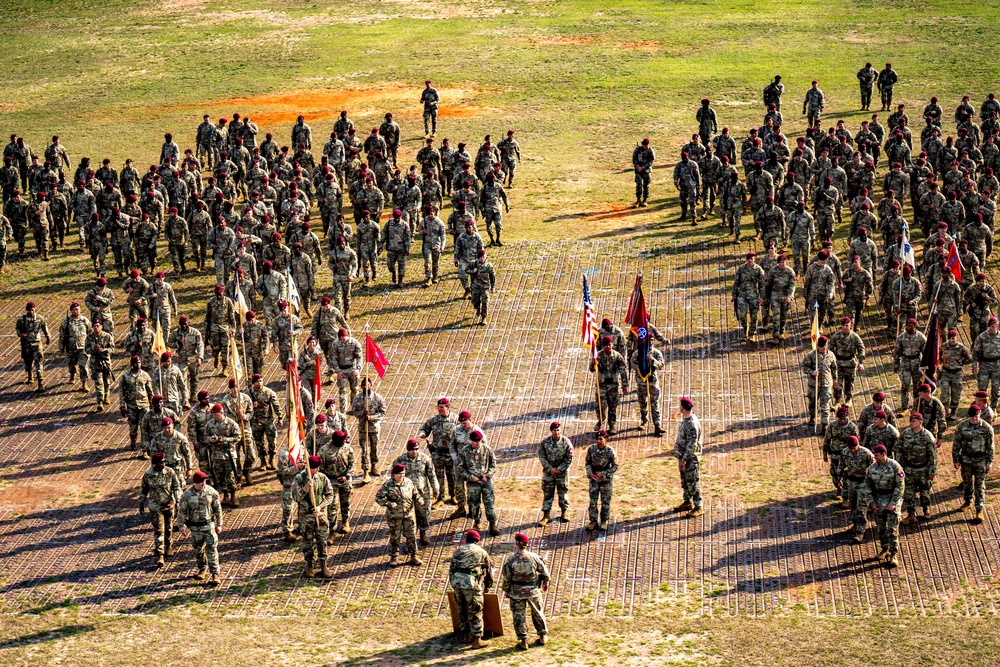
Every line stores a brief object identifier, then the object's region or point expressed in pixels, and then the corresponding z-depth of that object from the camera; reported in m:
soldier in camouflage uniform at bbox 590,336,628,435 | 26.09
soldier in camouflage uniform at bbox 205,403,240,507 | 24.16
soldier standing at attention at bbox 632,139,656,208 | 39.66
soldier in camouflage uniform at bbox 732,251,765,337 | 30.22
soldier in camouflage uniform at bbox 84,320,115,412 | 28.59
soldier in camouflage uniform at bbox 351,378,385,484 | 25.14
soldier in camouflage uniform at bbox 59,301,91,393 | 29.48
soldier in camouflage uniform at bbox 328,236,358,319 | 32.72
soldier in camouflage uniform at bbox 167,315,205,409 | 28.59
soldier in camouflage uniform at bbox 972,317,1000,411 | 26.56
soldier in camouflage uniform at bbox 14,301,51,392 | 29.61
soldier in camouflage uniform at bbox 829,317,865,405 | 26.81
